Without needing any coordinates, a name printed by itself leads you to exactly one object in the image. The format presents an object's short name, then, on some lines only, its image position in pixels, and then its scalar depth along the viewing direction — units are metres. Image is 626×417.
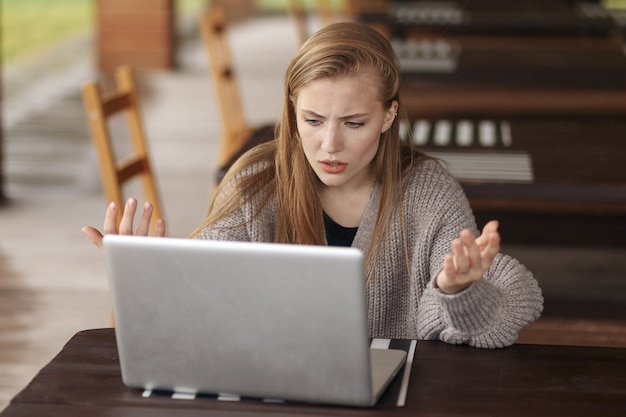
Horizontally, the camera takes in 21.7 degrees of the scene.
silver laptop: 2.14
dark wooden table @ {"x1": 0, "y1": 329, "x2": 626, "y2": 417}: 2.25
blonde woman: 2.53
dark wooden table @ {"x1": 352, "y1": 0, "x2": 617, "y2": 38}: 6.12
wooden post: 9.85
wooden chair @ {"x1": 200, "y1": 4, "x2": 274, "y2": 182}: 5.14
